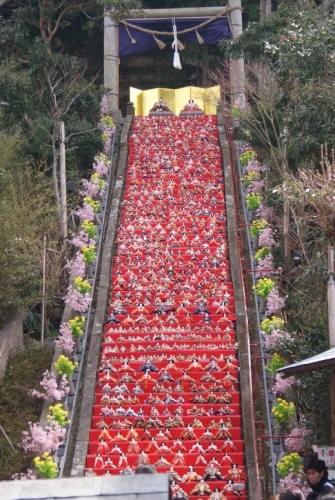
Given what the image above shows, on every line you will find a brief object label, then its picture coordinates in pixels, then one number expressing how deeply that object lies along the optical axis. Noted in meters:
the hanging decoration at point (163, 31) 31.67
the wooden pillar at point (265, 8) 30.90
